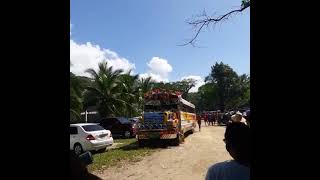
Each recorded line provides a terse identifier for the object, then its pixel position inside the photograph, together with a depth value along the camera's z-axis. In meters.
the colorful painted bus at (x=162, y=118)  10.08
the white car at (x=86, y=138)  8.76
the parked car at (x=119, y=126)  14.30
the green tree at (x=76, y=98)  15.17
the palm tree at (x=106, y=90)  19.45
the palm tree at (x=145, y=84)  24.54
